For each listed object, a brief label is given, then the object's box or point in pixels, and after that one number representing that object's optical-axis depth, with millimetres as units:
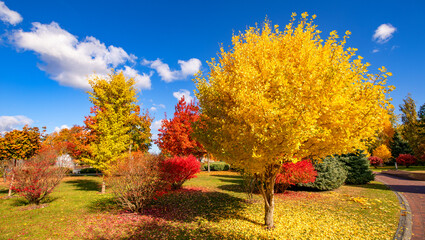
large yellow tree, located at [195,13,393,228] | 5141
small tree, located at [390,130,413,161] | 36156
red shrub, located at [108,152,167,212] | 8812
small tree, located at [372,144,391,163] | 34094
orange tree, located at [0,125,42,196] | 13726
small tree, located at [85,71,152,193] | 13992
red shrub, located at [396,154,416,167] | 32219
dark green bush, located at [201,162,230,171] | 37938
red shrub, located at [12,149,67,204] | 10117
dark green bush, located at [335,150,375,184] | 18016
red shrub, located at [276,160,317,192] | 11852
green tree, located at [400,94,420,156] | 34781
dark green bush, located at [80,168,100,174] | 38312
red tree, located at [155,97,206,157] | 22662
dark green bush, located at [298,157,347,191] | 14203
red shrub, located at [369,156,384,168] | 32831
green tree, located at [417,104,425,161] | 24825
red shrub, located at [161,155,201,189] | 13484
